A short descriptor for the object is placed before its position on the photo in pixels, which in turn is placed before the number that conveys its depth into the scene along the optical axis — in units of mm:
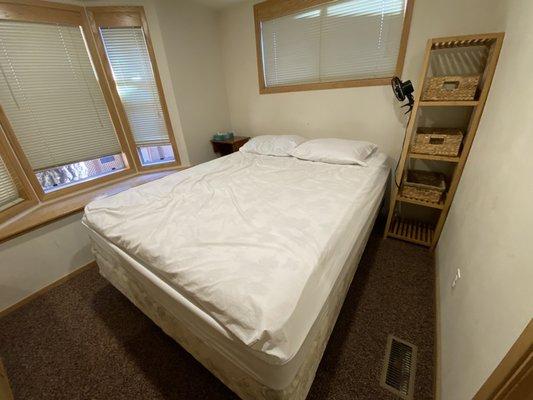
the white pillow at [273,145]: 2434
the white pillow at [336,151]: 2006
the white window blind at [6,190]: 1831
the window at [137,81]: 2275
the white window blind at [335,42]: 1959
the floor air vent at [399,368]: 1102
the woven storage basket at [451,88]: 1513
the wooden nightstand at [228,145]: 2946
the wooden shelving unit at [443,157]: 1430
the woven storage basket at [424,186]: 1846
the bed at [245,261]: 789
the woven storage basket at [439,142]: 1647
